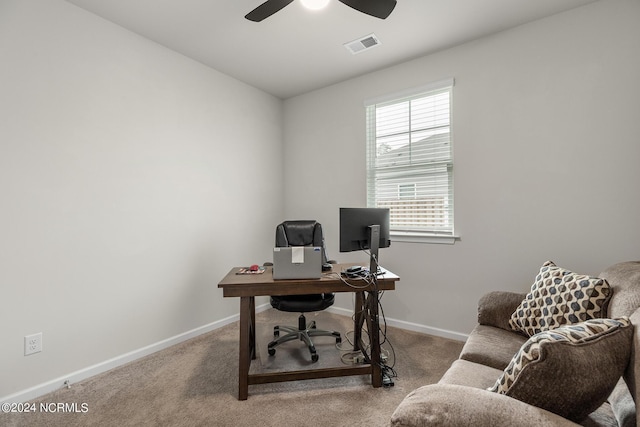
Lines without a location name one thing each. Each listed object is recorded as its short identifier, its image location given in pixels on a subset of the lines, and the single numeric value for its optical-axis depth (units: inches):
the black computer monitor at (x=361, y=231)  79.6
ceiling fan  70.1
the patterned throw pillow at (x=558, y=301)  58.2
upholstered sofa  31.5
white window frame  110.9
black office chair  92.1
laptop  78.9
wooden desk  76.0
